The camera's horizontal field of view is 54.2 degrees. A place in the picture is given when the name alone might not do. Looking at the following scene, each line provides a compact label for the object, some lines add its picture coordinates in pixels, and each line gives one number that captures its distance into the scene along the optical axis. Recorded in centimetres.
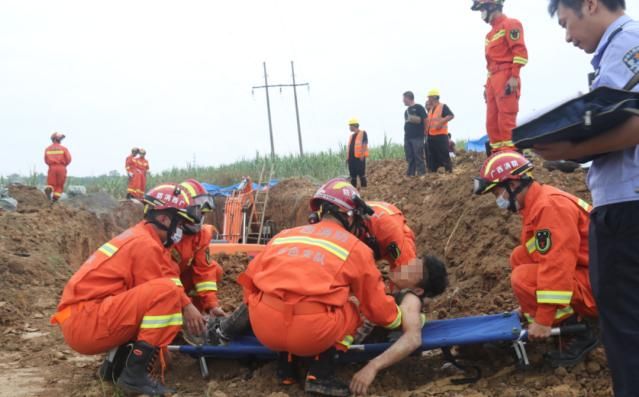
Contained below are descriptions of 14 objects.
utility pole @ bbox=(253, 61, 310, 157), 2984
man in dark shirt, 1181
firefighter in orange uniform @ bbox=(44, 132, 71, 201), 1551
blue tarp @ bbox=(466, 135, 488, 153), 1808
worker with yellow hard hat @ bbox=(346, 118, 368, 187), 1368
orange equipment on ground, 1461
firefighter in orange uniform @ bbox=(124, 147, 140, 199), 1789
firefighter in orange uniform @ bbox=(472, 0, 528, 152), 753
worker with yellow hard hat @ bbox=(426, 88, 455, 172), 1105
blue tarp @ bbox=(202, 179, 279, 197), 1823
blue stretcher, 402
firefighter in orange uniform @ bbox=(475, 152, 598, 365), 385
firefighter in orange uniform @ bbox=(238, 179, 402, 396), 386
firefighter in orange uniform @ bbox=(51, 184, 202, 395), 420
